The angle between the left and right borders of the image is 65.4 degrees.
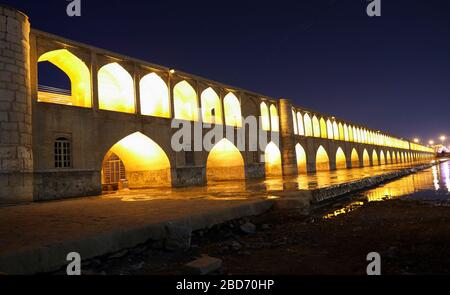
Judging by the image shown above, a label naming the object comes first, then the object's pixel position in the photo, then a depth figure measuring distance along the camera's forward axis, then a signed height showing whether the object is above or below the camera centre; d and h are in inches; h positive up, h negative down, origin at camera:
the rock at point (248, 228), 249.6 -45.0
